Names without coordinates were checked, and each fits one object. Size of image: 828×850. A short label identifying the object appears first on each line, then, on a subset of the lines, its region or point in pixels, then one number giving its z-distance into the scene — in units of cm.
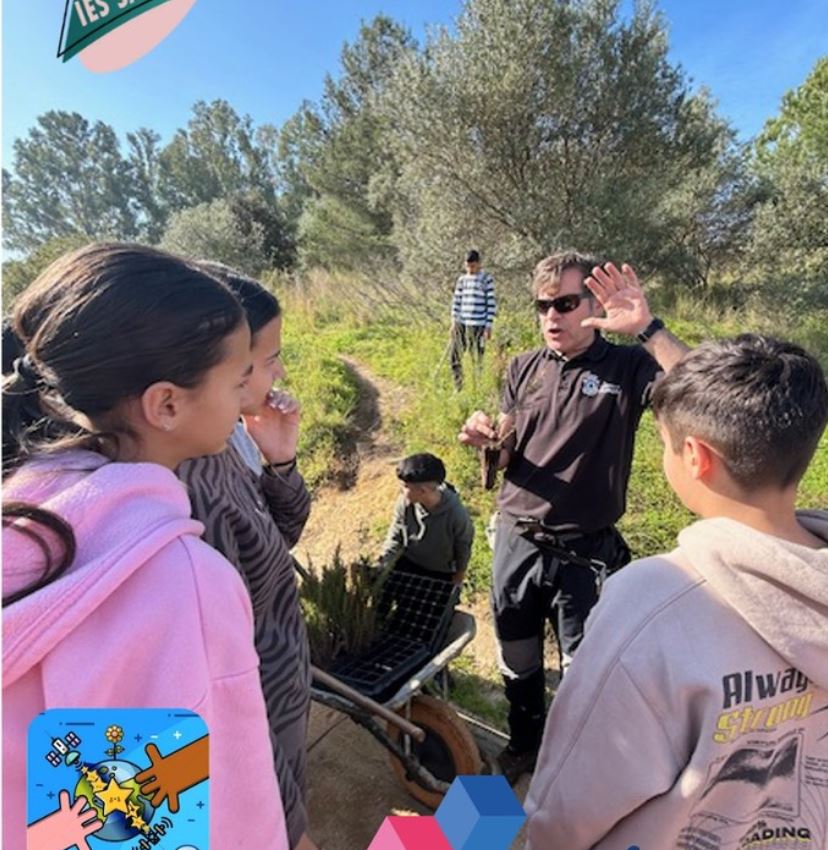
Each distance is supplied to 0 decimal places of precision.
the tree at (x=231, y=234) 2131
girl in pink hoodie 67
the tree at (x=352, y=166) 2083
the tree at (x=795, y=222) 1207
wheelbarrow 205
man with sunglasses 232
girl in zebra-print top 134
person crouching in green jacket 300
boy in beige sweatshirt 100
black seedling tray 225
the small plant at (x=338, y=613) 239
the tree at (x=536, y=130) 1088
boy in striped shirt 739
